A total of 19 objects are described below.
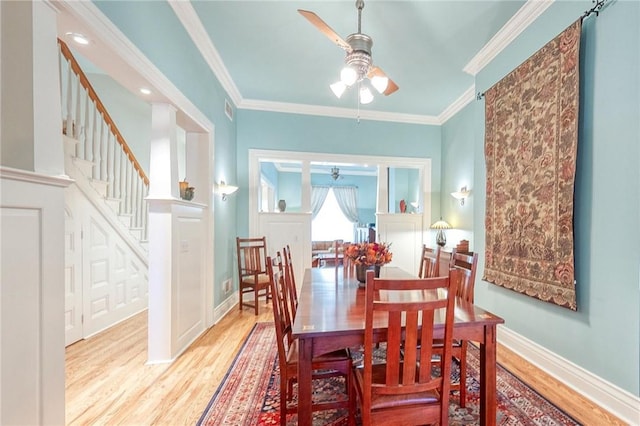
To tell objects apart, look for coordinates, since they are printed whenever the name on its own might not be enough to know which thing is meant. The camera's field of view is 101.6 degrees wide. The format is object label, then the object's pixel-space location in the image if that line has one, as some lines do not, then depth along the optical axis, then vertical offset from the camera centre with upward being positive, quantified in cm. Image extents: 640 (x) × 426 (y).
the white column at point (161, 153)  231 +50
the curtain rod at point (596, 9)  181 +144
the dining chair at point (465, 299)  178 -62
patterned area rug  166 -134
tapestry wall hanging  197 +33
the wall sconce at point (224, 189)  343 +28
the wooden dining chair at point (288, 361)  147 -90
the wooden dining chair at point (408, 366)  111 -70
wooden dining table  126 -60
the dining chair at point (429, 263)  224 -49
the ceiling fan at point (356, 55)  191 +119
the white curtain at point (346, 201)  881 +31
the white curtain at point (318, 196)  870 +47
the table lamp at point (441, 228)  424 -29
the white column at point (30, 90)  102 +49
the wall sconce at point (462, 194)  392 +26
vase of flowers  195 -34
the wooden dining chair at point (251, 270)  359 -86
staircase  275 -14
